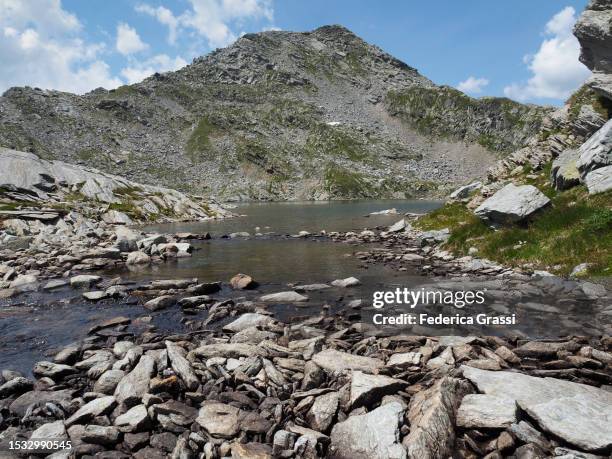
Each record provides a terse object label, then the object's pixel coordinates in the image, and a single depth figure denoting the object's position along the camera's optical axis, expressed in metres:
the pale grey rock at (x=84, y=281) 23.92
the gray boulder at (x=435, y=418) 7.07
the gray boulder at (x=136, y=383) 9.57
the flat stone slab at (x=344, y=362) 10.51
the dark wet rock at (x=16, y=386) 10.69
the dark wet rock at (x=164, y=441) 8.10
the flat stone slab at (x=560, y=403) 7.00
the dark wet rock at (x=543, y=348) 11.44
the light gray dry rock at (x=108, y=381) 10.51
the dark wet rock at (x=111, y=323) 16.03
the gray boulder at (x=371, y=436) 7.17
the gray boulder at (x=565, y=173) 25.86
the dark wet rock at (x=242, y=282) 23.09
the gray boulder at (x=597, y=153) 23.48
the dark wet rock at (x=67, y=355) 12.65
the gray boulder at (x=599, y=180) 22.38
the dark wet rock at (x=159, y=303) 19.03
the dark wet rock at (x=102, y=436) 8.27
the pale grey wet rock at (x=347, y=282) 22.55
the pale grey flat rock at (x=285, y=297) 19.89
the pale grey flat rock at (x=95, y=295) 20.82
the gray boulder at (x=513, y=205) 24.70
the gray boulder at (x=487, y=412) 7.54
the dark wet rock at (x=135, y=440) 8.16
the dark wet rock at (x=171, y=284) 23.00
